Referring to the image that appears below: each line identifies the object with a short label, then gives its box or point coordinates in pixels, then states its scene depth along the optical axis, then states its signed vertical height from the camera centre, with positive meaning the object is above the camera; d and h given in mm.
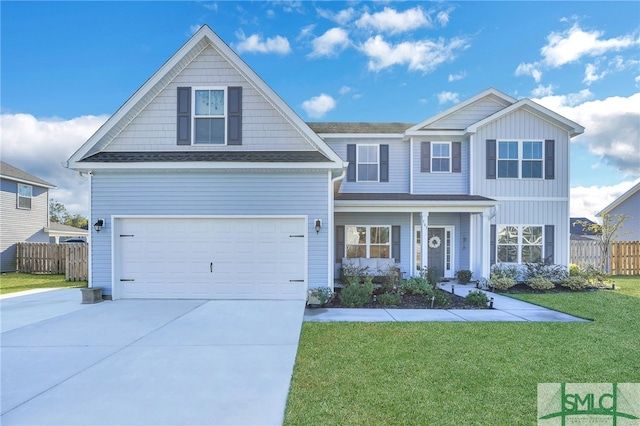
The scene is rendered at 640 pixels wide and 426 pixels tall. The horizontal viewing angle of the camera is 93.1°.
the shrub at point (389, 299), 7891 -2160
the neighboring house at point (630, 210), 17438 +528
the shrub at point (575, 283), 10281 -2215
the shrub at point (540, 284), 10202 -2221
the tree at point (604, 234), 13578 -708
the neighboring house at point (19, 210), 16219 +284
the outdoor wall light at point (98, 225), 8211 -257
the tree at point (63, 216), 48469 -119
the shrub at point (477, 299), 7832 -2129
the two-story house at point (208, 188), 8250 +782
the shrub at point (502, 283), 10219 -2208
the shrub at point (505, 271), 11239 -2028
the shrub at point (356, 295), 7828 -2058
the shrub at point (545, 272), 11116 -1996
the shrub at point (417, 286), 8681 -2016
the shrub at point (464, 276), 11442 -2205
